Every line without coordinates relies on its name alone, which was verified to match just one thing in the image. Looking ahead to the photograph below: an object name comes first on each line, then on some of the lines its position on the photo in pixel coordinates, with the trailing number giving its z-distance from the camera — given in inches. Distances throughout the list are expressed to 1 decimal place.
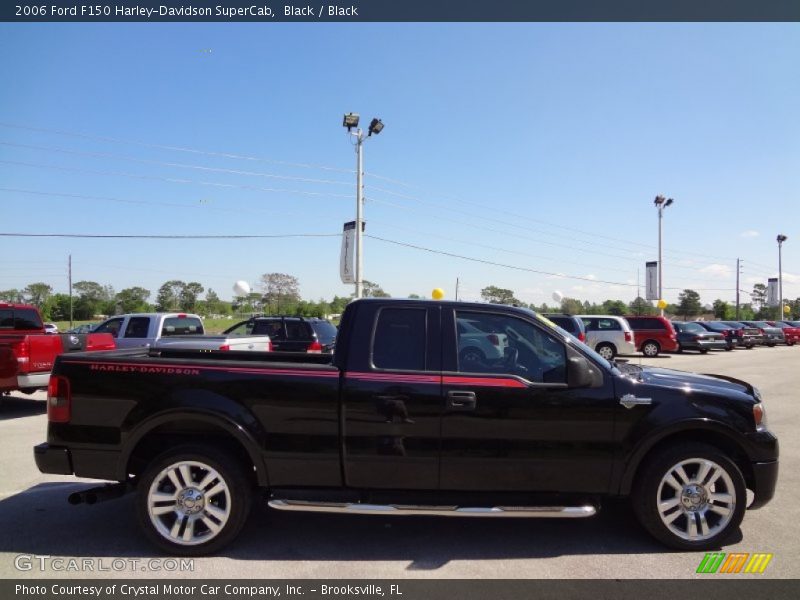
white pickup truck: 482.9
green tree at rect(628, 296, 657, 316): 2676.7
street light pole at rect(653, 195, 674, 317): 1675.7
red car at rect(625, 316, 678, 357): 970.7
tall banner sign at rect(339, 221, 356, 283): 955.3
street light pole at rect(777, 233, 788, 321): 2465.6
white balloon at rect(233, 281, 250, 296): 918.4
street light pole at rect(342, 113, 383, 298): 932.4
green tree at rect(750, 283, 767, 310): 4173.2
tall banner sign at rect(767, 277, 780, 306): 2490.4
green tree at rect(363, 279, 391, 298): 1456.0
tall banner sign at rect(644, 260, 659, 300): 1614.2
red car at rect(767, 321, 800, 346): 1471.5
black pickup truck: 158.1
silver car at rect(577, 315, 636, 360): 868.6
